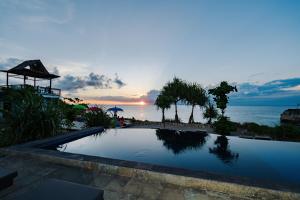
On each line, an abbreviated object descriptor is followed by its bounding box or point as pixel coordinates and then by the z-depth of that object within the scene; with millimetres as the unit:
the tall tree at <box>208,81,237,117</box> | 10758
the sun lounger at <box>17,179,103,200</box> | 1658
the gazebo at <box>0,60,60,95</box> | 17312
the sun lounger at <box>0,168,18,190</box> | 2596
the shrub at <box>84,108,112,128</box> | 11000
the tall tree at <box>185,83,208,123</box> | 23672
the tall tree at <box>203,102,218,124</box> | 21594
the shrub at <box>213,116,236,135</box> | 11211
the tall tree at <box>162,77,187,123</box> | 23781
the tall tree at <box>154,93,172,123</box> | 20812
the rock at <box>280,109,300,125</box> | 29575
